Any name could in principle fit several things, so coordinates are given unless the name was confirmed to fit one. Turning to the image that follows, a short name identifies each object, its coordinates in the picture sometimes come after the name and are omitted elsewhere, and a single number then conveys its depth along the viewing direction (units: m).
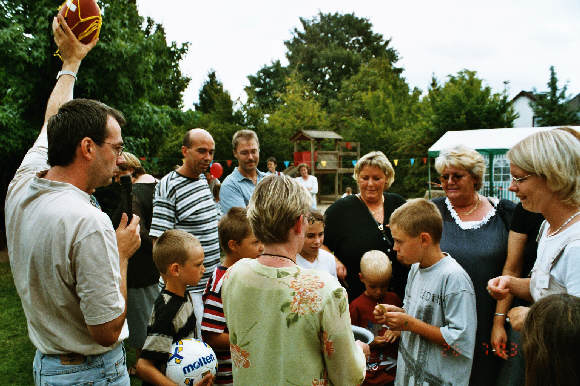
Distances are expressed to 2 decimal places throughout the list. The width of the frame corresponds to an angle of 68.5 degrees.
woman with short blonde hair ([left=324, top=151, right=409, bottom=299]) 3.40
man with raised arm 1.66
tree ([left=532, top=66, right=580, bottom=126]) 23.80
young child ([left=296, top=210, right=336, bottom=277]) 3.15
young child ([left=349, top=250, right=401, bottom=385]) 2.91
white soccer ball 2.24
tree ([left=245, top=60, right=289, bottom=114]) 46.81
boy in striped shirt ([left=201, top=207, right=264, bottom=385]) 2.46
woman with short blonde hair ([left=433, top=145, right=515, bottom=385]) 2.89
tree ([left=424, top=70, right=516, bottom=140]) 21.27
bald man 3.89
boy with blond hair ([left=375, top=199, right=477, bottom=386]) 2.48
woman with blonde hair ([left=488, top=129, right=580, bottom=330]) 1.84
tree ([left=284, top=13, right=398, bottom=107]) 46.19
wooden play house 25.23
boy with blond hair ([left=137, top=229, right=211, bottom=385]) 2.27
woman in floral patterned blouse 1.56
